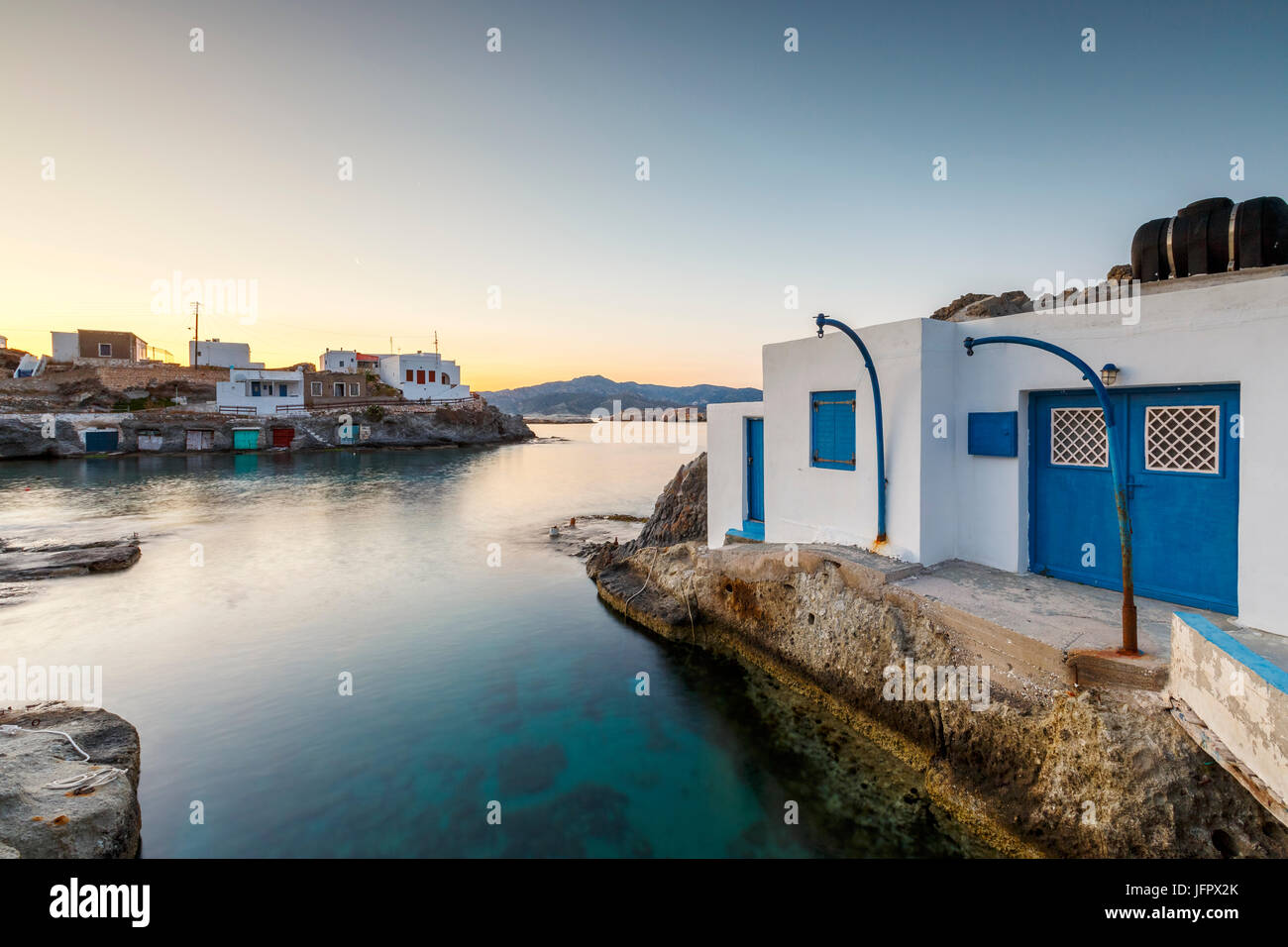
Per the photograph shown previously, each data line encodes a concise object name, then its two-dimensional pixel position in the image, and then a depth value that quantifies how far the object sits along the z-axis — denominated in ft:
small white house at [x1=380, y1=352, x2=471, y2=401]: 277.85
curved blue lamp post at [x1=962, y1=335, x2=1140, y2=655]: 18.85
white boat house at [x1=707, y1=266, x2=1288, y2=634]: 20.44
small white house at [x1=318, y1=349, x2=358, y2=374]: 269.85
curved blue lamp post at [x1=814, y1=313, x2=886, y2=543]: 30.40
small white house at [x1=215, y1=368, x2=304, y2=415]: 218.79
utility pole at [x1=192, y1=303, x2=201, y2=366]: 261.85
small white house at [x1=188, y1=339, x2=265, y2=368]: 262.67
